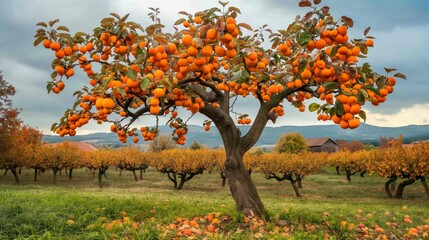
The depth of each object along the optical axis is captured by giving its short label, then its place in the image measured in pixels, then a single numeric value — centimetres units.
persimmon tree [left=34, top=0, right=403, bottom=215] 431
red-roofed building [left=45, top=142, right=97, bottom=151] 9884
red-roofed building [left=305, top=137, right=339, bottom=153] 8850
